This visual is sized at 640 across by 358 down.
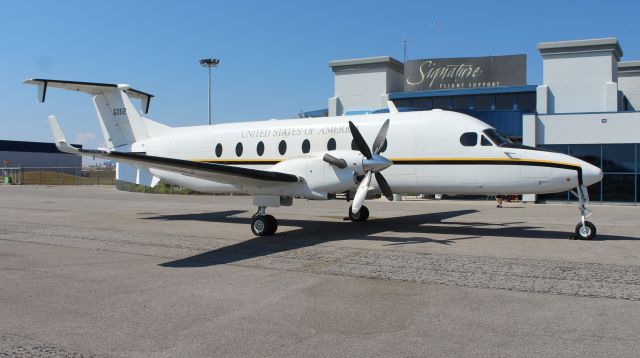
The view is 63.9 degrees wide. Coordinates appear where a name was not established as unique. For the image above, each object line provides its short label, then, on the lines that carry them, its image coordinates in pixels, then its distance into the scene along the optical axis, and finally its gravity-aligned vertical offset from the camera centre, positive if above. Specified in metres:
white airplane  13.36 +0.81
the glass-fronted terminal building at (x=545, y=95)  29.67 +7.65
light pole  65.81 +16.29
